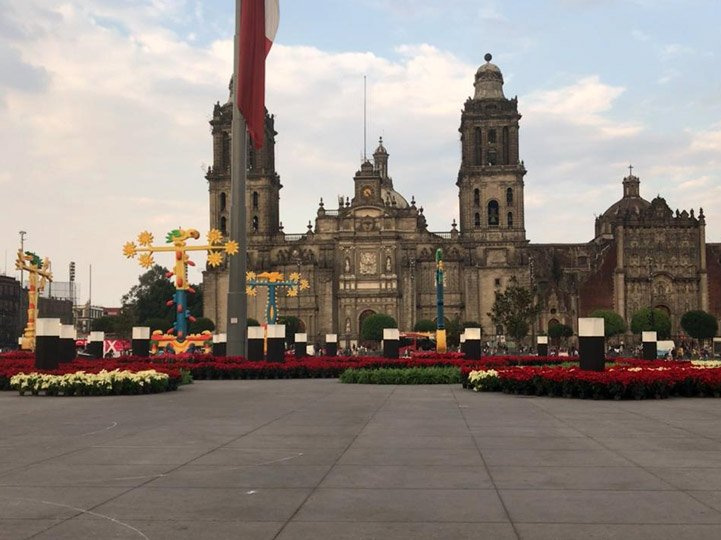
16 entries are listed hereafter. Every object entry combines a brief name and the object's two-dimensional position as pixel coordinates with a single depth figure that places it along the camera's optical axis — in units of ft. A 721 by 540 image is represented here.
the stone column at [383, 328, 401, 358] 121.08
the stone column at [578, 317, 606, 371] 69.97
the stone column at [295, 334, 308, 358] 163.43
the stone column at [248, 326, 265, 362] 108.58
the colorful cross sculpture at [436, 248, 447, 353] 149.56
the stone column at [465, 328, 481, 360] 119.65
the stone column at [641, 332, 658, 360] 126.21
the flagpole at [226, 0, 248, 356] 106.01
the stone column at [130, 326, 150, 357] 122.83
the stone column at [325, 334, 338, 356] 177.57
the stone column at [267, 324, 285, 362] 106.42
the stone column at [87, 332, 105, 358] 136.46
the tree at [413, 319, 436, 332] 287.48
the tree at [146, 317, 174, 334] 295.13
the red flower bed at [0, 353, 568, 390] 87.30
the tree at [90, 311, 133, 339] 334.24
